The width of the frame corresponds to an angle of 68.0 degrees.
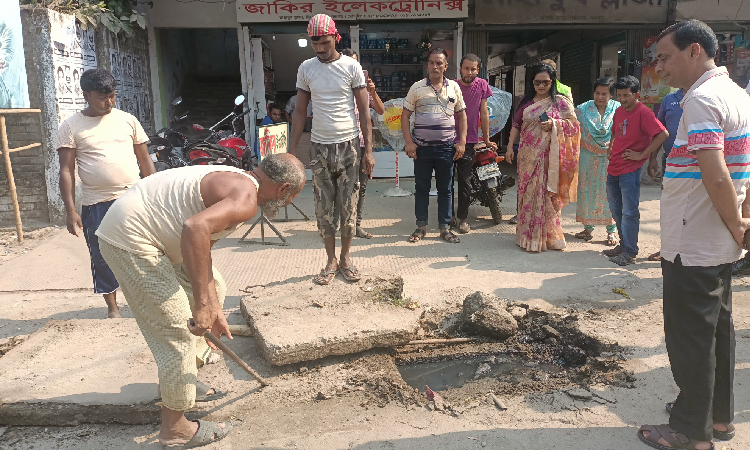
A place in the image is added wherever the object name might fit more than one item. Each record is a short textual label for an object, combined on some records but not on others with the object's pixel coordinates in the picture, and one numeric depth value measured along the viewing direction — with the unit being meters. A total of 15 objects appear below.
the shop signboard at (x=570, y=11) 9.19
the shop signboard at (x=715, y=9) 9.14
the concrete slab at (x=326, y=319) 3.16
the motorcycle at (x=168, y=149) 7.91
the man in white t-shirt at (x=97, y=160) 3.69
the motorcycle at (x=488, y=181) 6.45
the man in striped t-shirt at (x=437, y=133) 5.71
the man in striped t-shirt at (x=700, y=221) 2.21
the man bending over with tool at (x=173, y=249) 2.37
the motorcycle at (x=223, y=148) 8.02
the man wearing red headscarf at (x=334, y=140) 4.28
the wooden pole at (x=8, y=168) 5.84
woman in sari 5.38
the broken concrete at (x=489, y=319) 3.63
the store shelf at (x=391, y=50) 10.20
